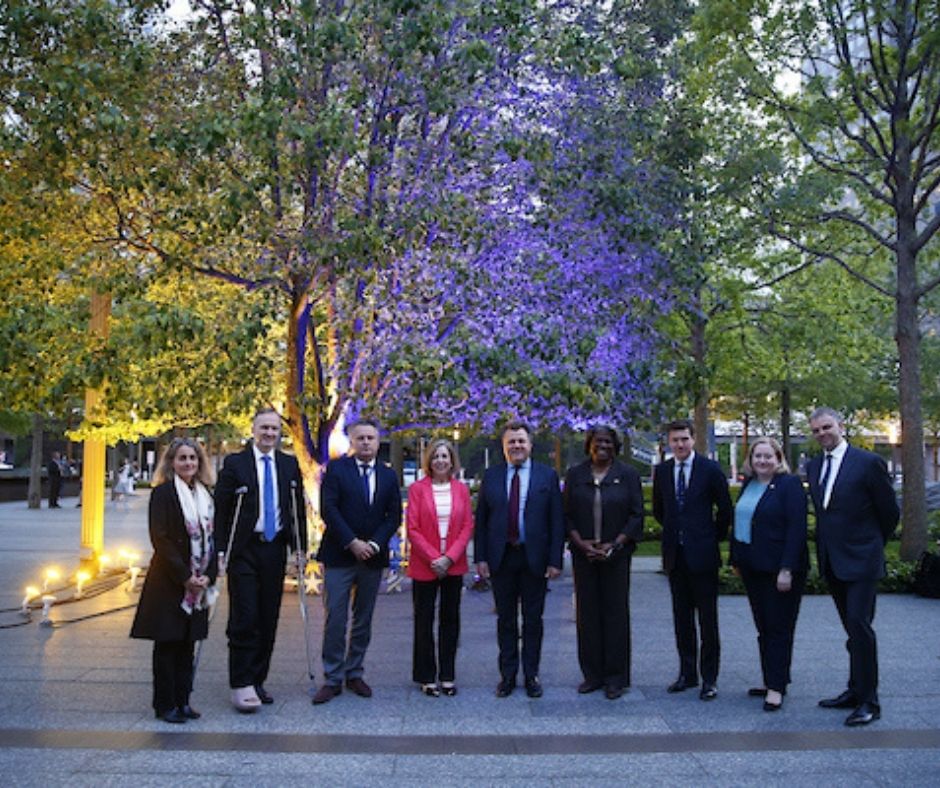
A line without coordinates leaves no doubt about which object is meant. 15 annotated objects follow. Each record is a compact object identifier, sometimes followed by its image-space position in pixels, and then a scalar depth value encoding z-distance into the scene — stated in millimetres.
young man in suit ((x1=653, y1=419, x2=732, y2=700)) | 7438
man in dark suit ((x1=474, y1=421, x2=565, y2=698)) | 7457
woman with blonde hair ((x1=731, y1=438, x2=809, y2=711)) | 7008
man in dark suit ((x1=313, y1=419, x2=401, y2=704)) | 7395
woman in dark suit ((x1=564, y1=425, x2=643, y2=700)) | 7492
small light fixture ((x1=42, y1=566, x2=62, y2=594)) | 11539
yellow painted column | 14000
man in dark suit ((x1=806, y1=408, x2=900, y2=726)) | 6770
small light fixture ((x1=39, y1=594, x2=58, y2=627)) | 10398
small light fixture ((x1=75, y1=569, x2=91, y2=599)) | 12359
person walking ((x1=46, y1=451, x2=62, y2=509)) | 33375
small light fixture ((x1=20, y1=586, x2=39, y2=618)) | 10977
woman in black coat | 6629
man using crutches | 6953
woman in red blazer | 7461
